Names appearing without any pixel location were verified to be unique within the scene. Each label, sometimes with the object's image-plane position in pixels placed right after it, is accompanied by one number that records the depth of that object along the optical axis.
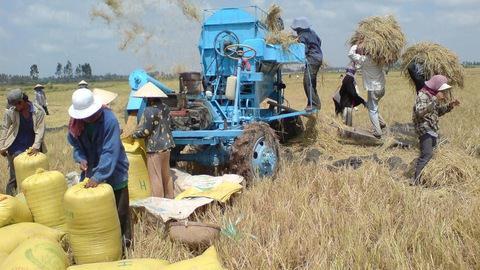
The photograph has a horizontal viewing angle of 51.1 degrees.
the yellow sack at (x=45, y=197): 4.40
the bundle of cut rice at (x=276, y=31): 7.61
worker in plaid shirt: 5.98
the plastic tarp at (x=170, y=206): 4.41
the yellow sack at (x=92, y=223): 3.72
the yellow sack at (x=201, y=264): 3.13
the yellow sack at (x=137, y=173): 5.48
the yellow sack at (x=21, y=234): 3.85
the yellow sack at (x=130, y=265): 3.38
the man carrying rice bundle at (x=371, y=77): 8.81
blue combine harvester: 5.97
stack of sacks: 3.41
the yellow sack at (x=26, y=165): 5.24
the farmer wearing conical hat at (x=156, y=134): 5.30
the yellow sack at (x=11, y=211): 4.11
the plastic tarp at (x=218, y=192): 4.93
